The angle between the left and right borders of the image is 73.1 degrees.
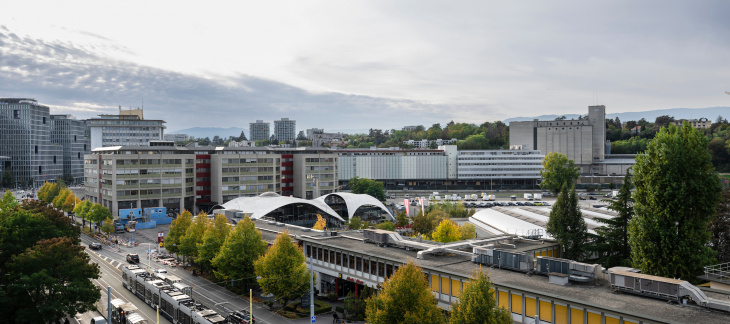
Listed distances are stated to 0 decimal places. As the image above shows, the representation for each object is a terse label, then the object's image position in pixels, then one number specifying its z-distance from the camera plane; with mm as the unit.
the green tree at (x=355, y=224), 82250
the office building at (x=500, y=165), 182000
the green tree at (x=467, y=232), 59631
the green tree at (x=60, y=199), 109775
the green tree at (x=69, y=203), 105812
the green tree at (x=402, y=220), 82062
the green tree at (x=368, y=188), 128375
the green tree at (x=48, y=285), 35281
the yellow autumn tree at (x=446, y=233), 55312
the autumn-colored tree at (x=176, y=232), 64688
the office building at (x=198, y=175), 102562
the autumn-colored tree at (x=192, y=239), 57281
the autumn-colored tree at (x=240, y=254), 47062
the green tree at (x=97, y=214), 87938
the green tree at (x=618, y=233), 43156
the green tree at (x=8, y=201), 78656
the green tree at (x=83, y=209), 93375
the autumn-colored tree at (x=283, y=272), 41562
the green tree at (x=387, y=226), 73644
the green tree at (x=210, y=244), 51812
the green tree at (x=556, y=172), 140375
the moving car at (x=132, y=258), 65125
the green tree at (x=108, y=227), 82312
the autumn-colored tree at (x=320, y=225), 73056
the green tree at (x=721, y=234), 42938
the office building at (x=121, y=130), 185875
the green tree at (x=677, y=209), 31609
